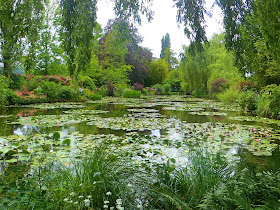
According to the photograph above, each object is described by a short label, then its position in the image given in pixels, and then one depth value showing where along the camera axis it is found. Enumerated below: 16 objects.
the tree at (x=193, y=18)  2.74
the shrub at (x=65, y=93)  14.63
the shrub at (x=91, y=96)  17.27
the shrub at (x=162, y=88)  29.16
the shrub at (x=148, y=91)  27.15
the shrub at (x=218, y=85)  16.99
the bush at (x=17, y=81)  13.45
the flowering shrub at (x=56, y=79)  15.82
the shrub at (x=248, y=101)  9.37
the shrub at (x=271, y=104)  6.29
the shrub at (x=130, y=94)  20.69
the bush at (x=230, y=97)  13.37
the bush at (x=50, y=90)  14.14
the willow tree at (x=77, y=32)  2.58
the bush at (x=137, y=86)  25.95
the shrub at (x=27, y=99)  11.88
